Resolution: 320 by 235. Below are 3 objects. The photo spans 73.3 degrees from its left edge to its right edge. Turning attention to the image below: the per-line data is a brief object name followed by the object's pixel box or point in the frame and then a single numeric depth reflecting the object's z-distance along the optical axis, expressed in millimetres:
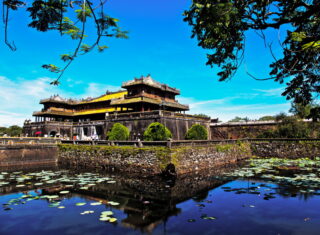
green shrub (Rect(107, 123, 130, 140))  23344
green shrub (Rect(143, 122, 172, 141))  20236
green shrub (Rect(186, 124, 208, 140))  22703
